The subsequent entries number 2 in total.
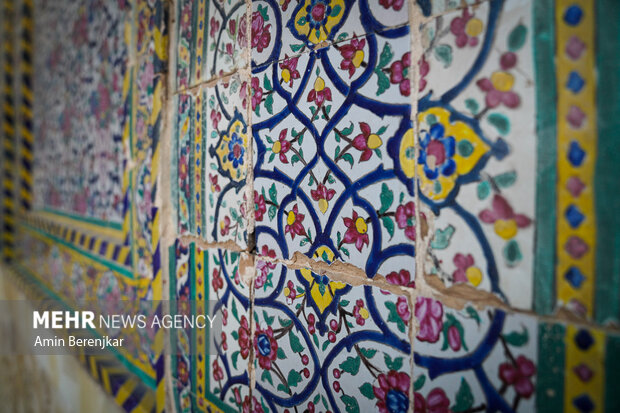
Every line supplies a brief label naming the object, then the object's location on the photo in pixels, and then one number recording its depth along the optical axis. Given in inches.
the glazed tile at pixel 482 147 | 11.1
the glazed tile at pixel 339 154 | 13.9
